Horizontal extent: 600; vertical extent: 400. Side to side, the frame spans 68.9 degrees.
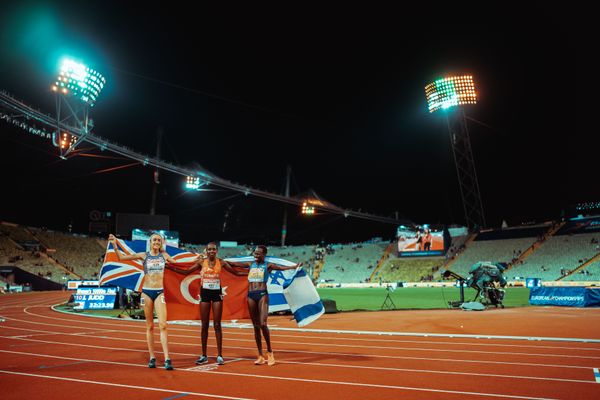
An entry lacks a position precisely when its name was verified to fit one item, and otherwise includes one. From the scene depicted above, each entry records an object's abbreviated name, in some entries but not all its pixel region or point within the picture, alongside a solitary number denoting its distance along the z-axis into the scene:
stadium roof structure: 26.58
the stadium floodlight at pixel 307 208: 73.75
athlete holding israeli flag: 7.02
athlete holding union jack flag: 6.71
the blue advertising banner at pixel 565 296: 20.36
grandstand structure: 47.53
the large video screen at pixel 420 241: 59.06
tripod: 20.38
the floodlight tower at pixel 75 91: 24.94
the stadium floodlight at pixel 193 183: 56.00
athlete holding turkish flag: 7.11
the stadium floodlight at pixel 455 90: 52.06
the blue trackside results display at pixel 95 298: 21.06
